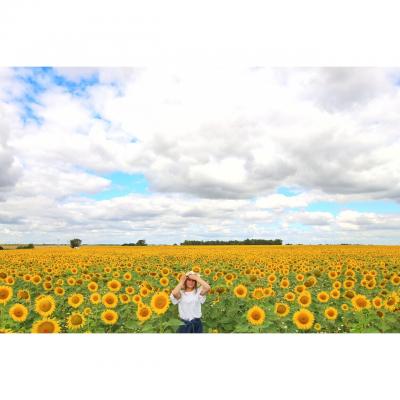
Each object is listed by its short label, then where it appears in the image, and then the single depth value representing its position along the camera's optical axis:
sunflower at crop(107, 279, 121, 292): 9.13
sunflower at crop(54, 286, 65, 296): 9.22
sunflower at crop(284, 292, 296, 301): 8.17
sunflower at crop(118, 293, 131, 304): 8.13
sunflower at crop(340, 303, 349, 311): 7.60
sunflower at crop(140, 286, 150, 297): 8.27
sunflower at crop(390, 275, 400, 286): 9.88
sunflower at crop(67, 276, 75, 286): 10.20
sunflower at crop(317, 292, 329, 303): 8.02
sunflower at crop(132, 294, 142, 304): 7.79
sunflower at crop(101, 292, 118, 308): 7.91
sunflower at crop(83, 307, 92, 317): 7.62
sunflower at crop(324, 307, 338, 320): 7.29
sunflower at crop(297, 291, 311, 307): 7.66
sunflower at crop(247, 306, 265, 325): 7.24
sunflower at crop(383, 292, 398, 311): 7.46
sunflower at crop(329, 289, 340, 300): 8.10
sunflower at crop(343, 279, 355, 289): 9.55
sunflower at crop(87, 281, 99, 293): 9.12
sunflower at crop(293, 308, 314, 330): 7.12
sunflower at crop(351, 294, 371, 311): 7.50
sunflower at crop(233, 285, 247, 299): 8.38
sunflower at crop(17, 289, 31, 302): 8.84
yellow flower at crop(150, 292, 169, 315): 7.38
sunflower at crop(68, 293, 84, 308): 8.11
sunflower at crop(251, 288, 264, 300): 8.08
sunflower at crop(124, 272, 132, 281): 11.22
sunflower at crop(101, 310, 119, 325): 7.35
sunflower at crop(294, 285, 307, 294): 8.30
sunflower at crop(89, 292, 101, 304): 8.13
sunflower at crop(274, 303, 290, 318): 7.32
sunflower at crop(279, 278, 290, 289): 9.54
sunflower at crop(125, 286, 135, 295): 9.09
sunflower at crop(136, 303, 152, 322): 7.14
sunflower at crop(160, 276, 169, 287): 10.16
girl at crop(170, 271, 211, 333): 7.14
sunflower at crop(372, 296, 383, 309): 7.57
